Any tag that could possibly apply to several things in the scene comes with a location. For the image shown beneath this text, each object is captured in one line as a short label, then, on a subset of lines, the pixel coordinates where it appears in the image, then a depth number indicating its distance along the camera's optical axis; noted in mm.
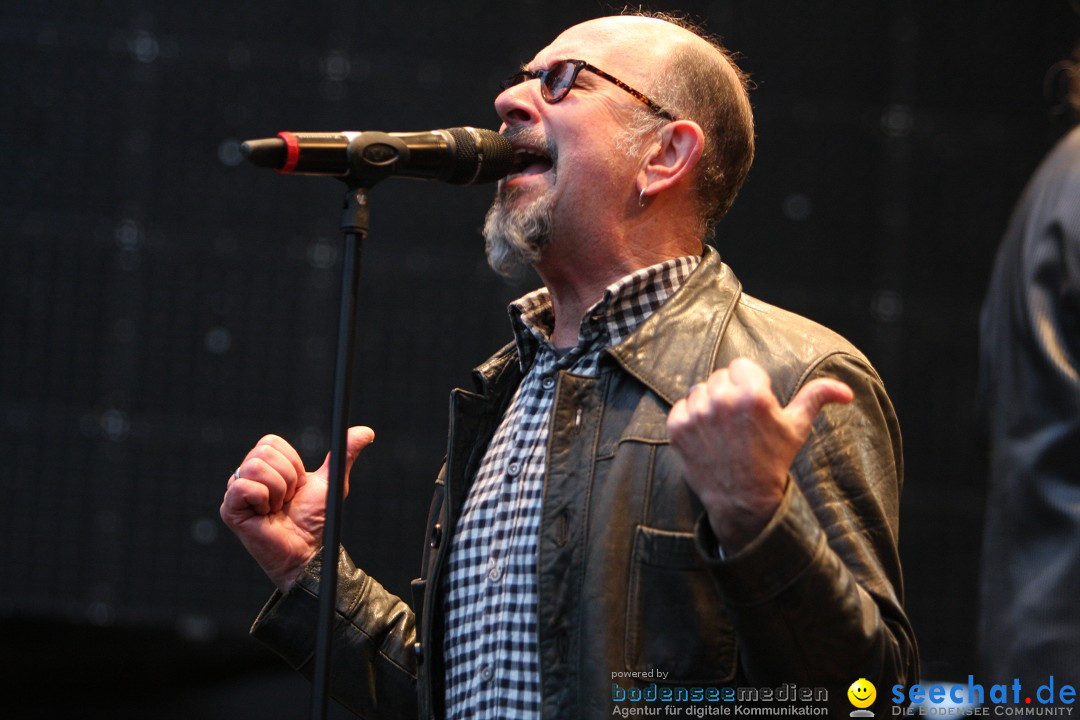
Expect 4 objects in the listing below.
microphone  6112
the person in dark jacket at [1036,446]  5768
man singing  6047
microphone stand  6060
